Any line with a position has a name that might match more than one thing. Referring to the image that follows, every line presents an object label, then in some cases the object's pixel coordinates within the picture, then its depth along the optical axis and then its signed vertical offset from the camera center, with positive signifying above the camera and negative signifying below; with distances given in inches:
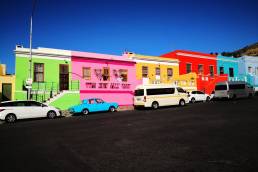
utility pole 693.3 +44.6
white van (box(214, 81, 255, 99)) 1067.3 +26.3
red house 1318.9 +194.6
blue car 744.3 -38.8
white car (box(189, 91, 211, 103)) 1078.4 -5.3
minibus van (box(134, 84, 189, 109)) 827.2 -0.8
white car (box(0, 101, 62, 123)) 602.2 -41.4
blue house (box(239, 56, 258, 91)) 1627.7 +210.2
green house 824.9 +86.2
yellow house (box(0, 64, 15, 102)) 994.1 +51.1
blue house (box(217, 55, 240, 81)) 1510.8 +211.8
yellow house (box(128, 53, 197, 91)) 1137.4 +139.2
